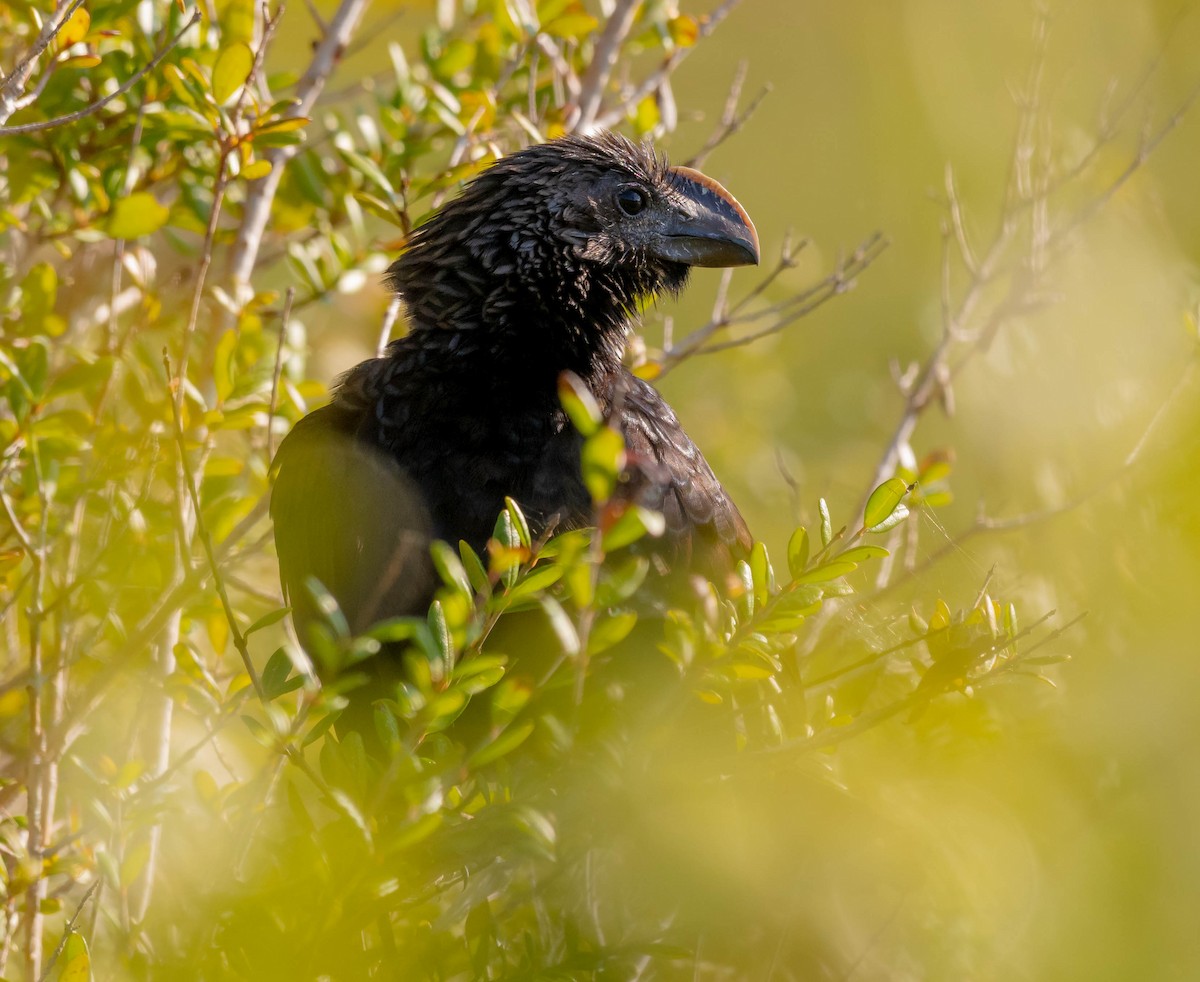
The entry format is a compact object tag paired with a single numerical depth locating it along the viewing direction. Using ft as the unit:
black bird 23.85
